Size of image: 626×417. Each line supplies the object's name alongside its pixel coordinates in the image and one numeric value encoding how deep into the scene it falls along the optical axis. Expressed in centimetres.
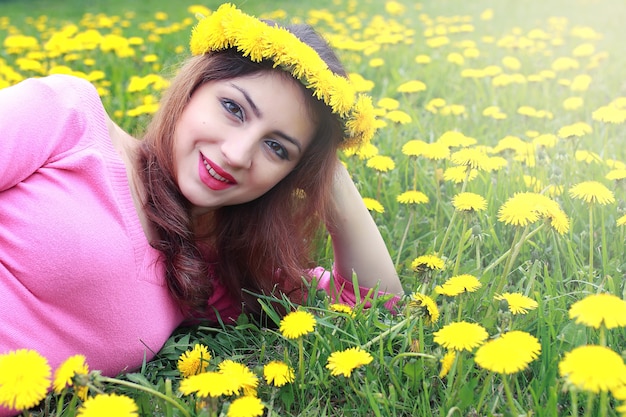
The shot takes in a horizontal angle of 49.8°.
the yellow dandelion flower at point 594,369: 79
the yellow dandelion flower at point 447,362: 108
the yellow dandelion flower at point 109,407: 86
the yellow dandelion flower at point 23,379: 85
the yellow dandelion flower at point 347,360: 106
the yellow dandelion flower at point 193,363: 123
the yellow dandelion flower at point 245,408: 98
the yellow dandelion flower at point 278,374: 112
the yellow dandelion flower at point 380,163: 181
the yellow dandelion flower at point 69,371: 95
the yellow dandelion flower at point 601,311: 87
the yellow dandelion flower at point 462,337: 98
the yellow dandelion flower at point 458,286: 121
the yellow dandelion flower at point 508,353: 88
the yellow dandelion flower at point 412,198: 165
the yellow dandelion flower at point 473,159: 152
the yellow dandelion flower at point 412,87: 247
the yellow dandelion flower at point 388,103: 234
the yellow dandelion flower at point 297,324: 112
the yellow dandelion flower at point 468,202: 139
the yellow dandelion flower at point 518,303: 115
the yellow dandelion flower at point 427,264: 136
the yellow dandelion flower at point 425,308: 121
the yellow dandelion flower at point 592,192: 137
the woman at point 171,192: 125
